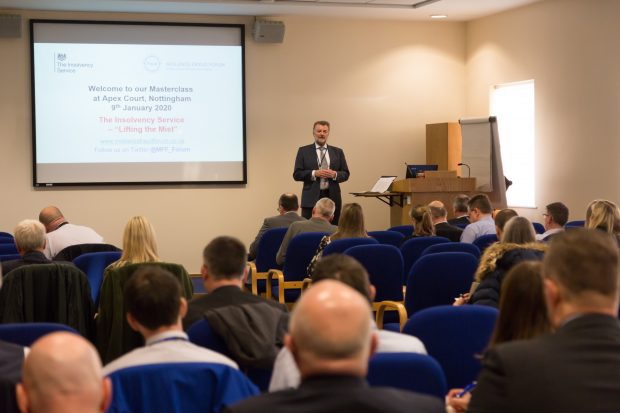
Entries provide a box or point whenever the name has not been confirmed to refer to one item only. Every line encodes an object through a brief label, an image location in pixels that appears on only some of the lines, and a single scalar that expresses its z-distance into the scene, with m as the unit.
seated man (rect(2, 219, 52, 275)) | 5.33
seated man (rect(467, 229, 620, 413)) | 2.02
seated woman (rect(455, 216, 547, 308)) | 4.38
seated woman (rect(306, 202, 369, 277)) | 6.77
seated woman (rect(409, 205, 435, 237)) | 7.10
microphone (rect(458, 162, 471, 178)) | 11.63
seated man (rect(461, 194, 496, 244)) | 7.29
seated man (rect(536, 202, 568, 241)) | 6.96
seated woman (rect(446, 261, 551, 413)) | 2.59
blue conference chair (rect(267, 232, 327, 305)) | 6.99
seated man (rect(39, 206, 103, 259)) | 6.93
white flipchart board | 11.16
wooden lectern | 10.64
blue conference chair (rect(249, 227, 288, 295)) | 7.90
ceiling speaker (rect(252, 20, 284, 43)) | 11.62
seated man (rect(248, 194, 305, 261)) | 8.29
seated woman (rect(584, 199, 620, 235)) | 5.79
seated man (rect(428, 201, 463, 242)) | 7.67
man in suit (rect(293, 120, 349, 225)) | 10.49
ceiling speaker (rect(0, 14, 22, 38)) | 10.89
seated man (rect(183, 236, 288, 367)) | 3.29
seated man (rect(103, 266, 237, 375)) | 2.72
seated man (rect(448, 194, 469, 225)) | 8.30
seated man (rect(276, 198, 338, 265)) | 7.38
